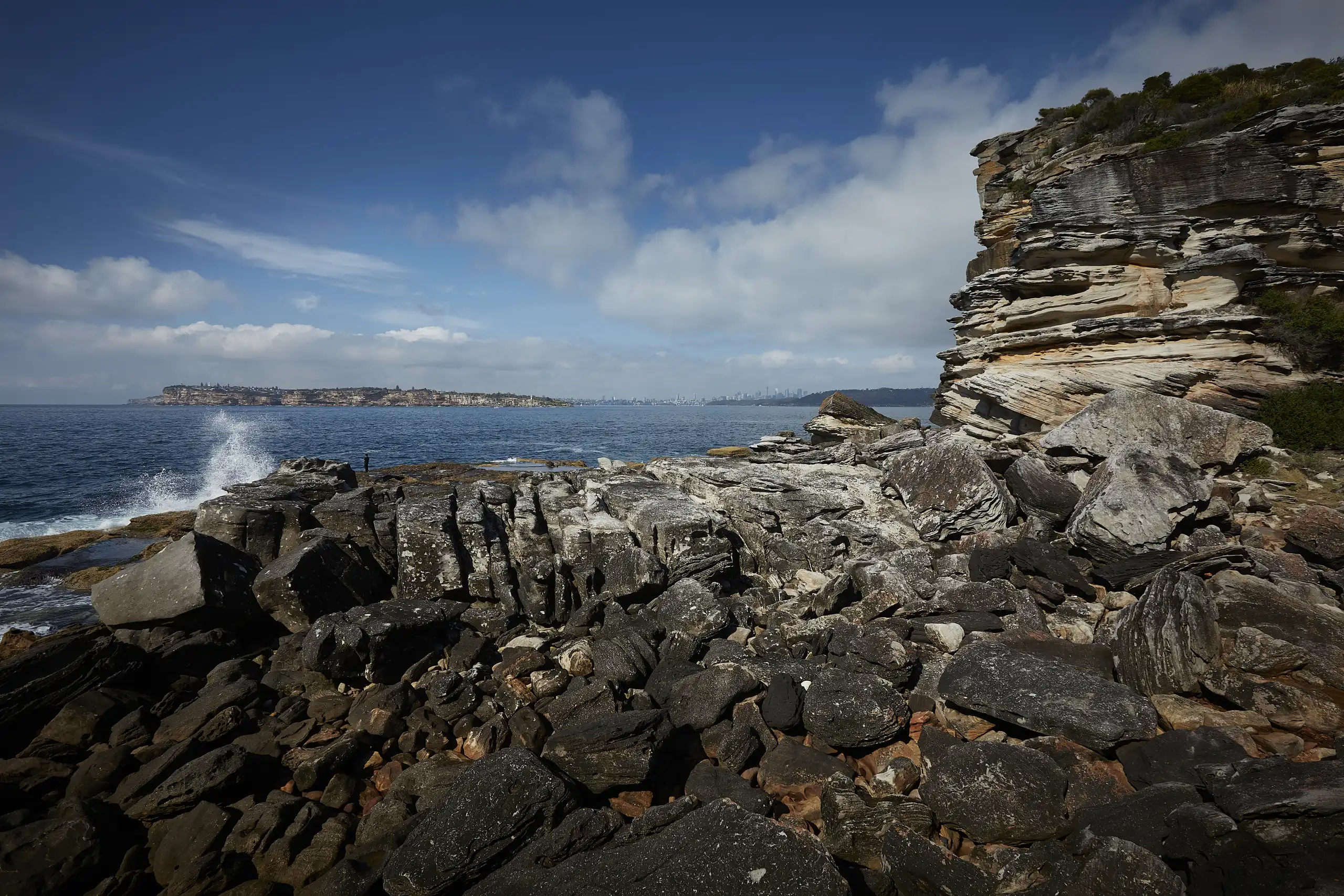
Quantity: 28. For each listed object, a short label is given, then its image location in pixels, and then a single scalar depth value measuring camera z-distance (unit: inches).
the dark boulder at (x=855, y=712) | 288.8
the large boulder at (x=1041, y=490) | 514.9
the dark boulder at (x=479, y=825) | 218.2
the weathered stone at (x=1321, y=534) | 387.9
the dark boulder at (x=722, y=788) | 254.1
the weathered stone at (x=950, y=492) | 542.6
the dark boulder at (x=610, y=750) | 270.1
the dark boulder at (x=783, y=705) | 308.7
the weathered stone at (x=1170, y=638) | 296.2
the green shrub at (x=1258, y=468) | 555.5
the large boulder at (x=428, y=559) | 498.0
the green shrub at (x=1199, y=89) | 961.5
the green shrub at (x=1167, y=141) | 828.6
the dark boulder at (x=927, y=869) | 196.4
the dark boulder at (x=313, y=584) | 446.3
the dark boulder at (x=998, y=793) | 223.5
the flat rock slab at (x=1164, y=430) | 577.9
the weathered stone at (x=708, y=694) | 318.7
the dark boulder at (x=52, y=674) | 328.2
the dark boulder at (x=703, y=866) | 187.8
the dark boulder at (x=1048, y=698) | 261.9
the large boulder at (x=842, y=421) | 1234.0
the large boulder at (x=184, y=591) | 421.7
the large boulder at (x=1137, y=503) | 426.6
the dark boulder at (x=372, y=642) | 384.5
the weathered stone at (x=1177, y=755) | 235.6
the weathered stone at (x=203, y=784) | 271.6
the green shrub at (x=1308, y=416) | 592.7
